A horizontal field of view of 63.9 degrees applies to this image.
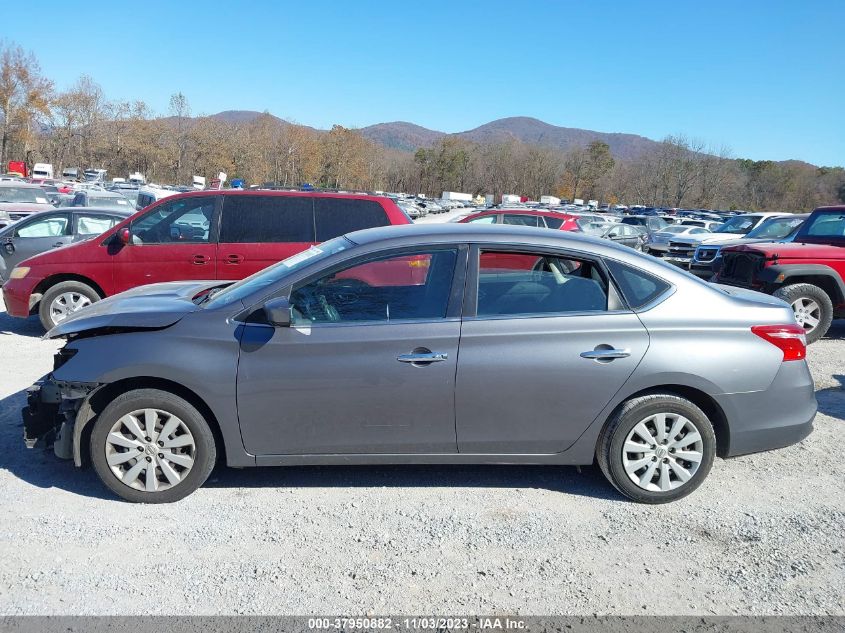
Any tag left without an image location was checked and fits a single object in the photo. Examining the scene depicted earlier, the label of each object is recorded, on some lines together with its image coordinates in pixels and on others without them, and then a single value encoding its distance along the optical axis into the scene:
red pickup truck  9.02
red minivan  8.23
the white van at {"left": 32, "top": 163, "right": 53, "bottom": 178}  64.06
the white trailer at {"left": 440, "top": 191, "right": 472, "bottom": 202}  98.05
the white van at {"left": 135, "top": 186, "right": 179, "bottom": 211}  24.54
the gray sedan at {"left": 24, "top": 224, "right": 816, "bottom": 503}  3.99
